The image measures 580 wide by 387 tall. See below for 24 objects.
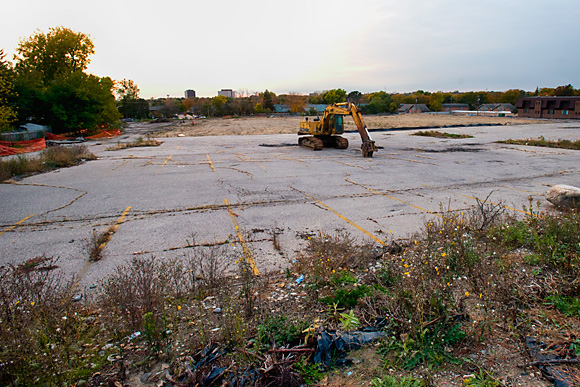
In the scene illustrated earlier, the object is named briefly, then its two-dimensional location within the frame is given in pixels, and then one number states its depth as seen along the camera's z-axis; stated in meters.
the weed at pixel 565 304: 4.42
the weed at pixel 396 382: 3.37
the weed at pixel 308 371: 3.59
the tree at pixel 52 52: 51.09
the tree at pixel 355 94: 180.31
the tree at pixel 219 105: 125.50
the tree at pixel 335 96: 155.45
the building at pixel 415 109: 141.95
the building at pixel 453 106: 160.51
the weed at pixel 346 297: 4.90
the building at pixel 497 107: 128.88
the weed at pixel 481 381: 3.38
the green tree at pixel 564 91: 116.88
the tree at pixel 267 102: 138.59
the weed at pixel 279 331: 4.12
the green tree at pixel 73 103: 42.12
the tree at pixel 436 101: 154.38
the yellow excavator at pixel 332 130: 20.95
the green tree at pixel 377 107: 130.23
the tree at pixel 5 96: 27.31
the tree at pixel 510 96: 154.50
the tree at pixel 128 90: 122.95
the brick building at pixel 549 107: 78.09
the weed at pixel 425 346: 3.77
